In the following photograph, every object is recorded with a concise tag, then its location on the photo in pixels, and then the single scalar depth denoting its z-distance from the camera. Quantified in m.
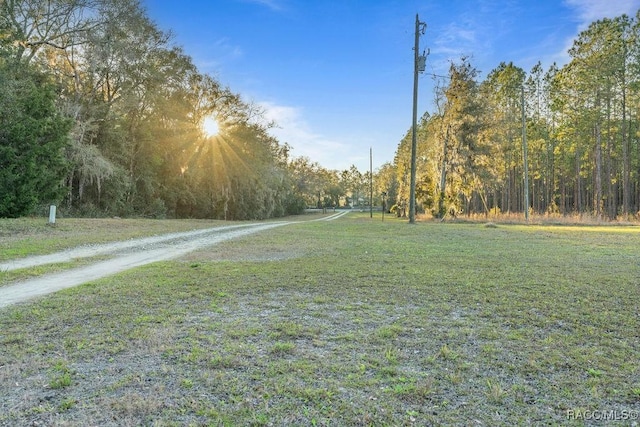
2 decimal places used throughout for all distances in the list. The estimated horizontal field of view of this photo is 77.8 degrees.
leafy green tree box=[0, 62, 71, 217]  14.77
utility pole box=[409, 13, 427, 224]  21.19
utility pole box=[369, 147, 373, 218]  48.72
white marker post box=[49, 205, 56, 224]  14.01
